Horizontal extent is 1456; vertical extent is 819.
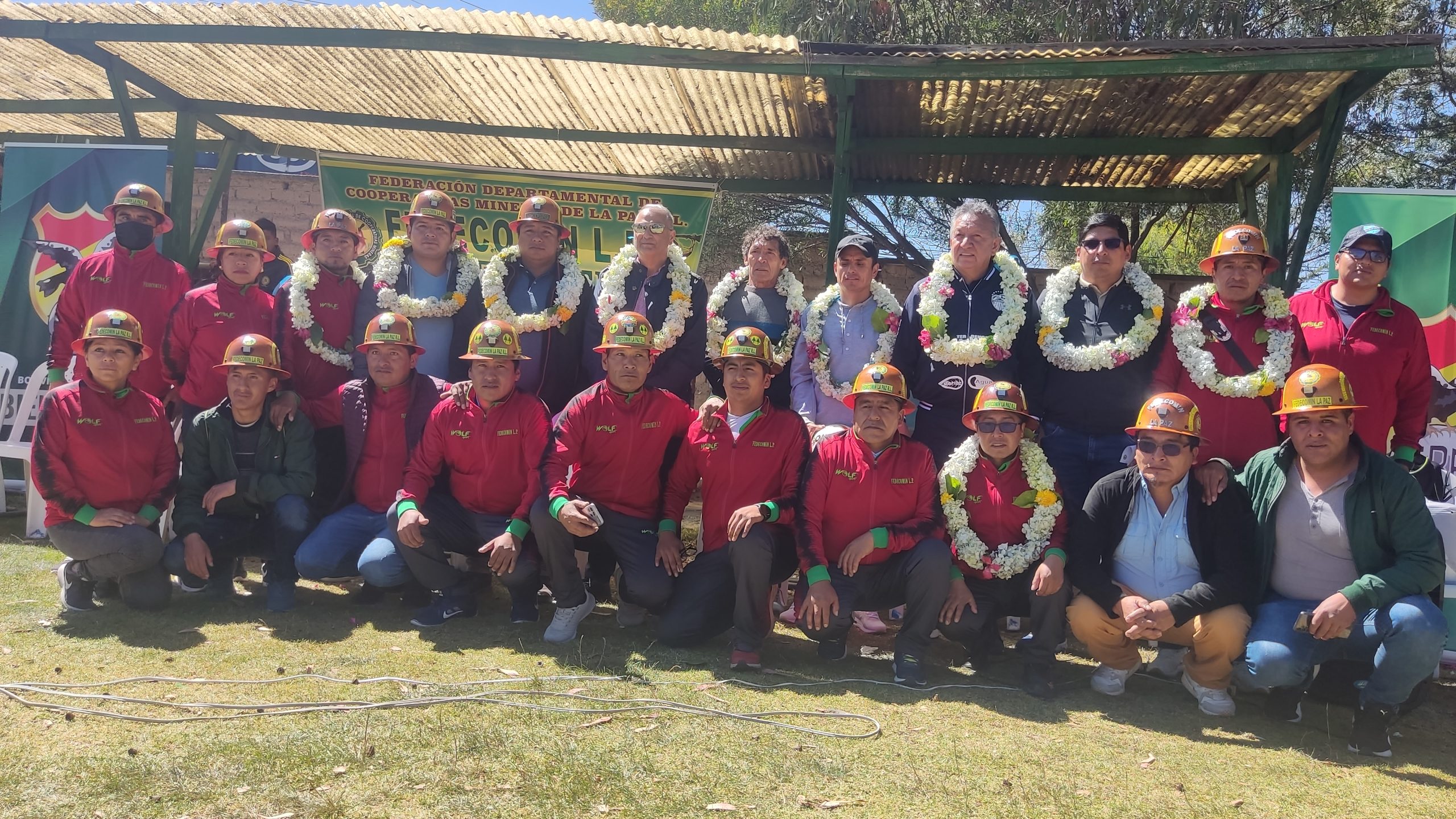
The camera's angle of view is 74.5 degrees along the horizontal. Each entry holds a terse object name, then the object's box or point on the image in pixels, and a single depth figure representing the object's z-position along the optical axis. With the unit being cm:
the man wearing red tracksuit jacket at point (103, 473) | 542
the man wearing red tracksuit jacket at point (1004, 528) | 495
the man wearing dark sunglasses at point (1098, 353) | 541
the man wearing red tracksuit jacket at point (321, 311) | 641
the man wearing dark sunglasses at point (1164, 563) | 464
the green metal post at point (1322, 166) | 689
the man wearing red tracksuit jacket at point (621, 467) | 543
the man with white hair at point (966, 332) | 561
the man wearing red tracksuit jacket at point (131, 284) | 651
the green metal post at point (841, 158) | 741
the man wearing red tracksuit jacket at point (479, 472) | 559
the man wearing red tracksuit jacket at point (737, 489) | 525
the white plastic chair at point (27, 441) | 707
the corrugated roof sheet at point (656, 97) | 698
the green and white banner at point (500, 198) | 977
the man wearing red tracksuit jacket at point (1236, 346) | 521
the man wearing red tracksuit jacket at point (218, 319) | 623
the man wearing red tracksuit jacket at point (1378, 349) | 535
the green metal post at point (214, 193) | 937
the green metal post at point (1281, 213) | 739
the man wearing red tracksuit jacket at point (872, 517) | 506
